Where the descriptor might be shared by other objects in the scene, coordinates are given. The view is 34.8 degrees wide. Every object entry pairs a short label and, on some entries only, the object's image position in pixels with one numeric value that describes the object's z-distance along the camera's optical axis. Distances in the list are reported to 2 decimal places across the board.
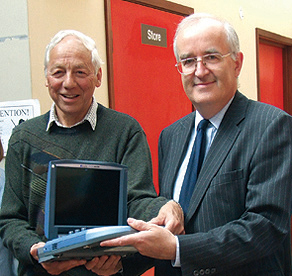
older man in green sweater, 1.85
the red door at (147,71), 3.45
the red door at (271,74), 5.37
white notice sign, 2.78
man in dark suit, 1.61
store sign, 3.69
